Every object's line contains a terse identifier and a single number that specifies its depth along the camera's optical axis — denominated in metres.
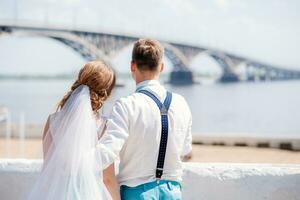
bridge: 68.06
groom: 4.65
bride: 4.80
